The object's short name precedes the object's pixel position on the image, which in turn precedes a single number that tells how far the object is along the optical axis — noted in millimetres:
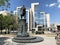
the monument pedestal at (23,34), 4582
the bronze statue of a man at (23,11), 5483
